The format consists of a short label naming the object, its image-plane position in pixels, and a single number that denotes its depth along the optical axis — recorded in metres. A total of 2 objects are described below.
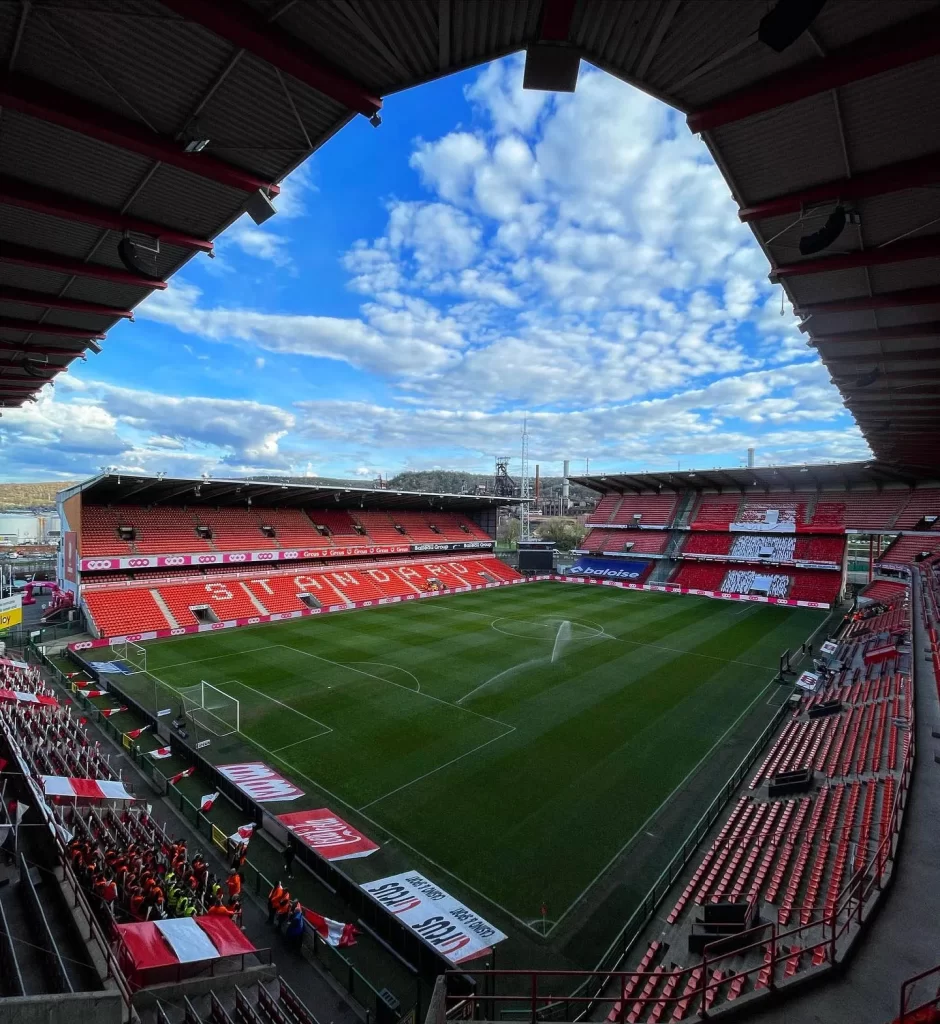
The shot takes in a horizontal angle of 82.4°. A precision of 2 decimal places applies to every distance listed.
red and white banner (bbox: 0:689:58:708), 15.52
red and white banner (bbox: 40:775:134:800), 10.69
